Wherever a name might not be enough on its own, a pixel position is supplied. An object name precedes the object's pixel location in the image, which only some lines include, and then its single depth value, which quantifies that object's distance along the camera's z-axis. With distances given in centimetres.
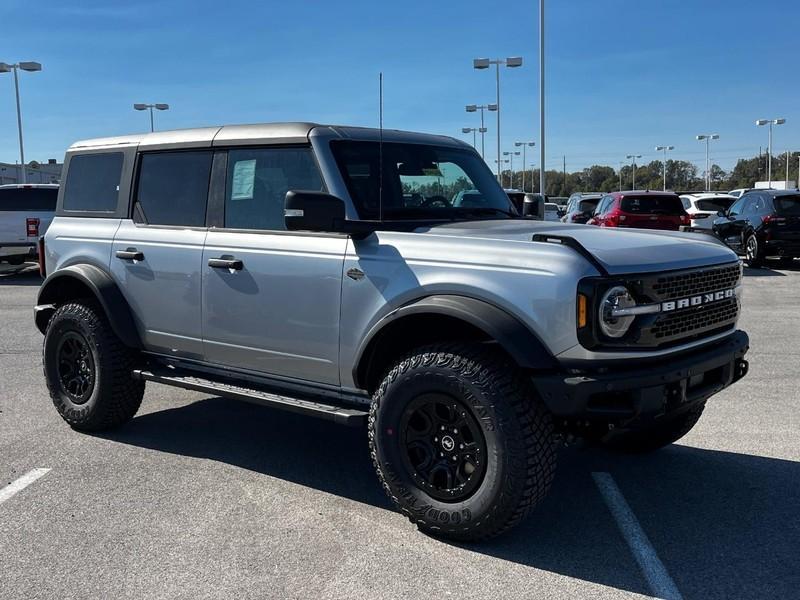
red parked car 1697
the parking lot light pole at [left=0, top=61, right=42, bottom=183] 3825
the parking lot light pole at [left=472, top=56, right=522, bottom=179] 3647
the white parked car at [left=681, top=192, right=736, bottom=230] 2342
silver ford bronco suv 356
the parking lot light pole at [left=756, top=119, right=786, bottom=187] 6588
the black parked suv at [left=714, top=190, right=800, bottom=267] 1692
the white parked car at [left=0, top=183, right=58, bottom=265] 1692
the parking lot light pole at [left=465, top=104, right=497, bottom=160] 4409
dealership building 6546
